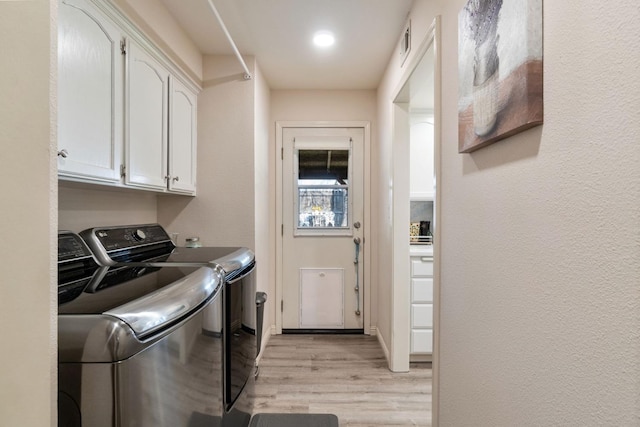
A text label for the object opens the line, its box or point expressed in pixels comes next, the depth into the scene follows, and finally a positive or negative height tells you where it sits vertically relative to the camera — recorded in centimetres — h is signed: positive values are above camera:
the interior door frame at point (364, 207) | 321 +5
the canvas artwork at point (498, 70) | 75 +40
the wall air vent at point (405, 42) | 198 +113
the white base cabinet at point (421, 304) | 255 -74
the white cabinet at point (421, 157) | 305 +55
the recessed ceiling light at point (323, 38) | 220 +126
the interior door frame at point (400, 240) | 244 -21
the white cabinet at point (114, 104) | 117 +51
